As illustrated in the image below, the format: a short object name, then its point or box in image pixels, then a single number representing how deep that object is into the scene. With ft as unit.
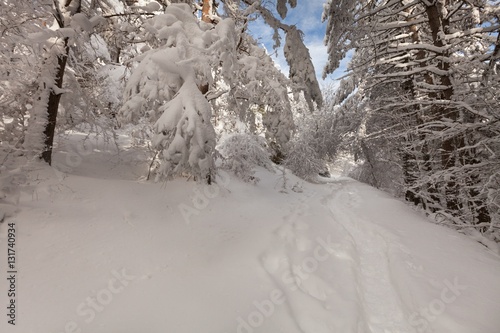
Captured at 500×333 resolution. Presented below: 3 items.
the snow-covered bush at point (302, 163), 57.52
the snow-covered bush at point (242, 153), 32.71
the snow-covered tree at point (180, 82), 13.05
